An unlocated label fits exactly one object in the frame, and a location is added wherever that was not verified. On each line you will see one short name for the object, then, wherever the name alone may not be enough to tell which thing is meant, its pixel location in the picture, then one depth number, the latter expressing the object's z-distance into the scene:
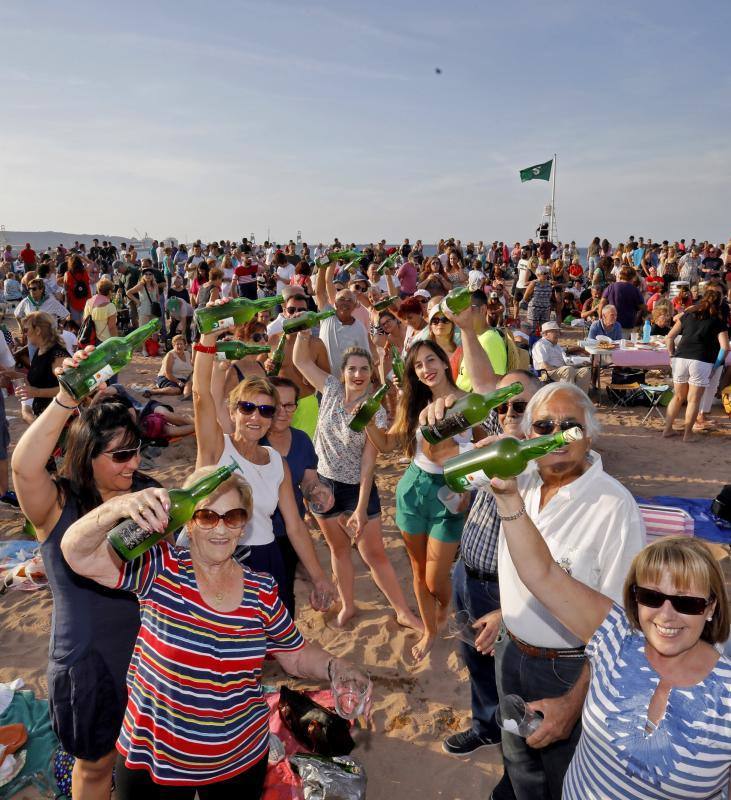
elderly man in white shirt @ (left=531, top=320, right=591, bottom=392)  7.81
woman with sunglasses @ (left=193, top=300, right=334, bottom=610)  2.91
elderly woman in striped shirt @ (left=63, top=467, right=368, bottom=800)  1.85
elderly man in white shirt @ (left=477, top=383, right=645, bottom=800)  2.01
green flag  20.50
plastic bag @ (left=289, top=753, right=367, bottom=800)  2.63
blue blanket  5.04
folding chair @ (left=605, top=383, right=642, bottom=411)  9.02
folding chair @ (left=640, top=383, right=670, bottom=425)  8.54
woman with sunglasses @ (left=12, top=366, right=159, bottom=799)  2.02
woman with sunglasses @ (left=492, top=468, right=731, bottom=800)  1.53
